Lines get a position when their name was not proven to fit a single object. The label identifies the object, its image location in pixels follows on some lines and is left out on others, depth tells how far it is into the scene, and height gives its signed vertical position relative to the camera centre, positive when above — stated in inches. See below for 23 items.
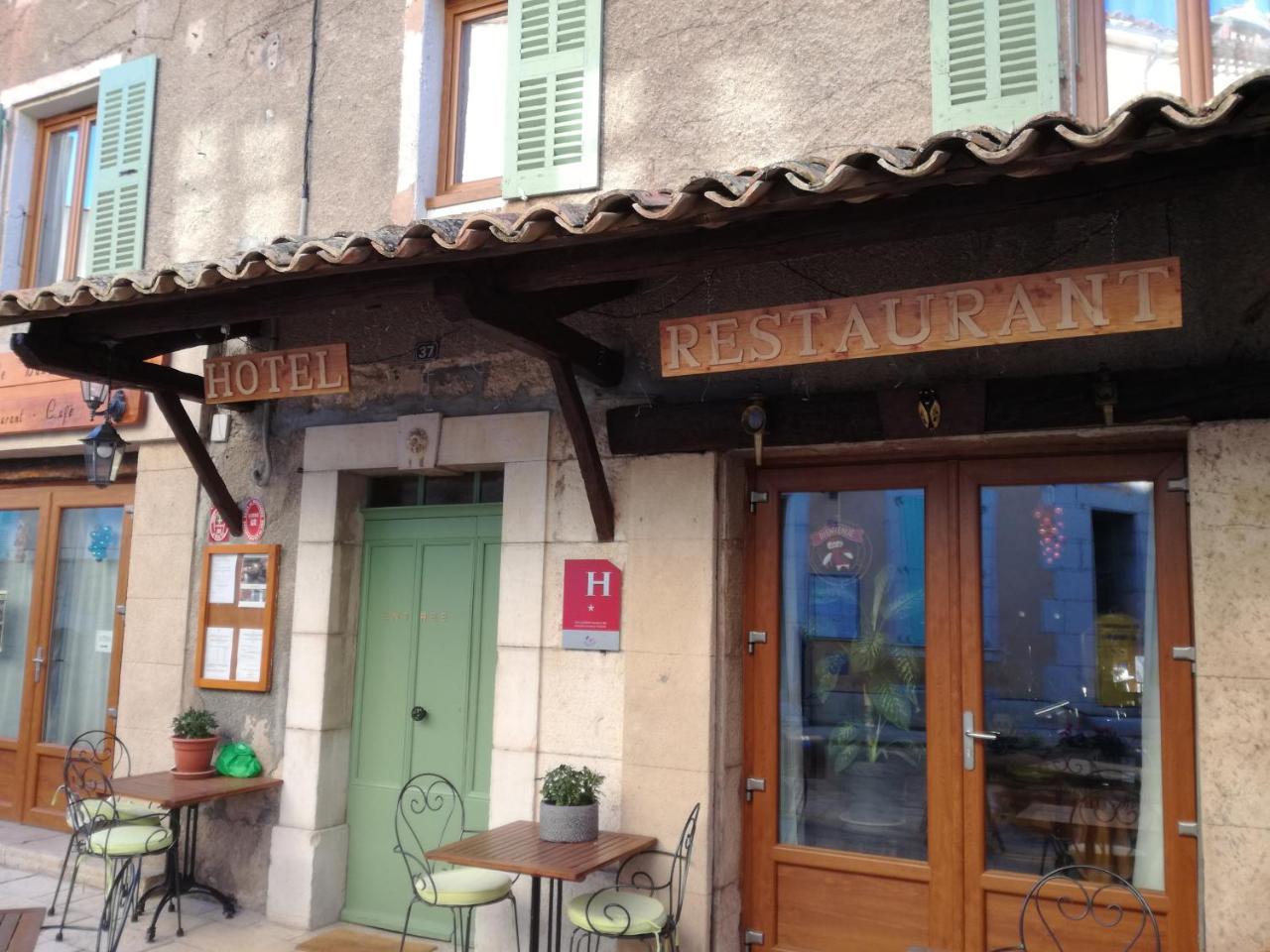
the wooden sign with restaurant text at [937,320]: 126.4 +40.5
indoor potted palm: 171.4 -13.8
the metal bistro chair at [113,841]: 190.1 -43.4
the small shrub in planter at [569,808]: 167.6 -30.1
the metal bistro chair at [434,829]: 176.7 -41.3
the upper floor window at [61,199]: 284.8 +111.9
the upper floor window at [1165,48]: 164.1 +94.3
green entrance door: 207.3 -12.5
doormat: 195.9 -62.3
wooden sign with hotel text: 189.2 +44.1
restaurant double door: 154.6 -11.0
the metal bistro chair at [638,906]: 156.9 -44.2
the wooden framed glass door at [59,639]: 268.5 -8.7
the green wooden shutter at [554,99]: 205.2 +103.7
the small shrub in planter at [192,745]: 212.4 -27.4
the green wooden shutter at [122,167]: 262.7 +111.3
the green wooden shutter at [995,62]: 169.3 +92.9
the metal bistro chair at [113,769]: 209.5 -36.5
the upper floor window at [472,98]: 225.0 +113.0
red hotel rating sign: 185.6 +2.8
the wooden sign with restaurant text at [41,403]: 255.3 +50.4
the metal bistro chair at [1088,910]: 148.6 -39.7
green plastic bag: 216.1 -31.4
